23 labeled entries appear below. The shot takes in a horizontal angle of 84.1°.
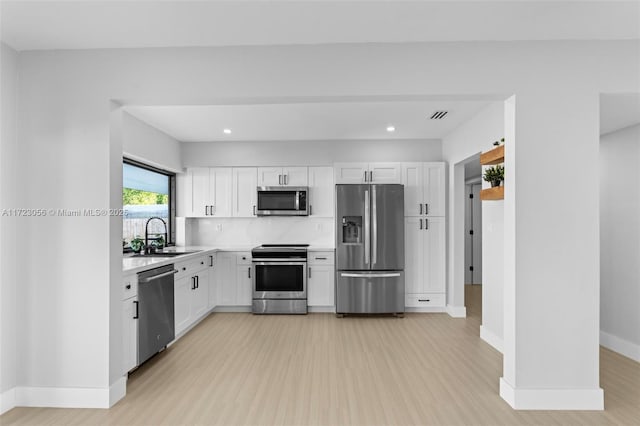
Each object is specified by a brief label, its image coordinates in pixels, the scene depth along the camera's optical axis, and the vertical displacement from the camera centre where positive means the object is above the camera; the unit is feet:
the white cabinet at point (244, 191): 17.31 +1.12
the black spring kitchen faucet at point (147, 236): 13.89 -0.90
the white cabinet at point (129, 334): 9.16 -3.19
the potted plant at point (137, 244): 13.44 -1.15
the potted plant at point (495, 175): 10.33 +1.13
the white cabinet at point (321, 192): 17.43 +1.07
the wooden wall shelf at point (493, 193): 9.92 +0.59
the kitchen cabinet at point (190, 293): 12.58 -3.06
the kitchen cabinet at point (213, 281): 16.12 -3.10
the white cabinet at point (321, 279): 16.22 -2.99
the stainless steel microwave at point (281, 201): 16.90 +0.61
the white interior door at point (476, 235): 24.26 -1.48
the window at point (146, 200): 14.14 +0.63
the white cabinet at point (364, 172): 16.22 +1.91
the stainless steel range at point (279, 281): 16.01 -3.04
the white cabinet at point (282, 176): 17.26 +1.84
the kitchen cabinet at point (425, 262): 16.20 -2.22
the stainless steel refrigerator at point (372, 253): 15.56 -1.74
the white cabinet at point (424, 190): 16.25 +1.08
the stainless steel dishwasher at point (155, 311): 9.96 -2.92
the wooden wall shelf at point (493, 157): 9.61 +1.62
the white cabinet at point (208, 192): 17.35 +1.07
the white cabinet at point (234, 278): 16.48 -2.99
